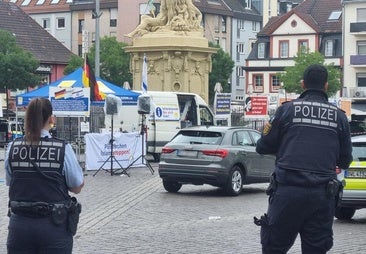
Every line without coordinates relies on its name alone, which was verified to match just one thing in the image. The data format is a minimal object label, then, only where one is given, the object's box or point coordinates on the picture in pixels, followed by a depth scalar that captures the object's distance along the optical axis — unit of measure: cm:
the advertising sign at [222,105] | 3712
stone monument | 4172
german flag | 3003
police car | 1548
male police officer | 764
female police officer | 711
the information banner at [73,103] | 2662
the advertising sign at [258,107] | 3866
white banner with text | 2706
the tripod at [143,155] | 2778
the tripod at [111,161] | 2670
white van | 3225
